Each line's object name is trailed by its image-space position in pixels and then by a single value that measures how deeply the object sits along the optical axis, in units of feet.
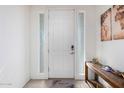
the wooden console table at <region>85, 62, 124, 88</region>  3.34
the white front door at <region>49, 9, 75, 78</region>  8.67
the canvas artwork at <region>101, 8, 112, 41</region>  5.58
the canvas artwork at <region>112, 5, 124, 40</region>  4.43
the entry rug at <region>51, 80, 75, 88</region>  6.71
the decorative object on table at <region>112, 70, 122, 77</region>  4.17
